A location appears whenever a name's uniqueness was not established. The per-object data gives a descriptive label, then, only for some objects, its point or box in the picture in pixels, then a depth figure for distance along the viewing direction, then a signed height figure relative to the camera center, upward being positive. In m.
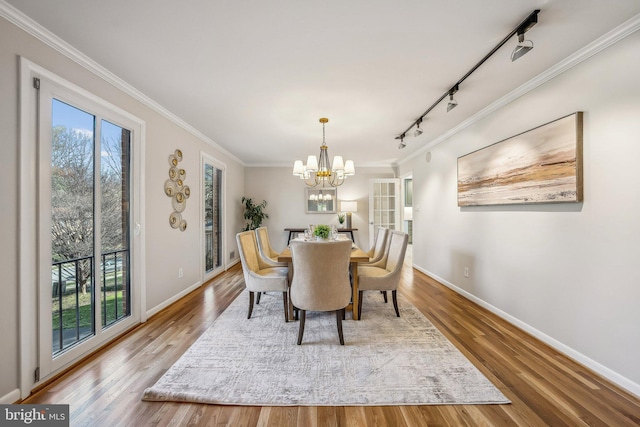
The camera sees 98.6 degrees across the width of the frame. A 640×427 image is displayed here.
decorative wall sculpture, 3.56 +0.27
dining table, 2.95 -0.66
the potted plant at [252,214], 6.64 -0.08
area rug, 1.78 -1.19
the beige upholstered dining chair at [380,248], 3.83 -0.52
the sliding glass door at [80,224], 1.94 -0.12
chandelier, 3.56 +0.58
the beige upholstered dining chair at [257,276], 2.98 -0.72
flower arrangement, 3.43 -0.26
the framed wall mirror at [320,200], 6.96 +0.28
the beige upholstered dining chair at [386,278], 3.00 -0.73
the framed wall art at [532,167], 2.21 +0.44
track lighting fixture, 1.75 +1.22
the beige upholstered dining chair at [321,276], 2.36 -0.58
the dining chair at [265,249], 3.71 -0.55
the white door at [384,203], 6.75 +0.21
